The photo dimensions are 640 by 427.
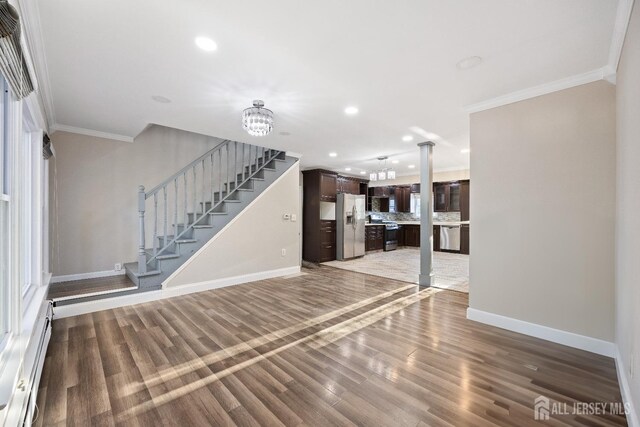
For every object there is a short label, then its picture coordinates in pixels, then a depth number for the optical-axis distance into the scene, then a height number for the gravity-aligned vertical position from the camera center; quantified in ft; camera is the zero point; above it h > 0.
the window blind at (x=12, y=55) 3.48 +2.55
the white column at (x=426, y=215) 14.57 -0.16
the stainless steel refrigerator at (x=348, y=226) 22.81 -1.19
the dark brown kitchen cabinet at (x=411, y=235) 30.19 -2.66
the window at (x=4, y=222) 5.11 -0.18
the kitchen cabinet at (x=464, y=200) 25.94 +1.19
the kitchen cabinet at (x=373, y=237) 26.84 -2.64
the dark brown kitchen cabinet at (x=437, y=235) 27.81 -2.42
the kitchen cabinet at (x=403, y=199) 31.07 +1.57
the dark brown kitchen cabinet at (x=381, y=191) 32.12 +2.56
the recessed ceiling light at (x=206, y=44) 6.27 +4.11
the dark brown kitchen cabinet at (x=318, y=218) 22.11 -0.48
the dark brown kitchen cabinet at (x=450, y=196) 26.28 +1.71
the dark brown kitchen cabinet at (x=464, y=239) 25.63 -2.65
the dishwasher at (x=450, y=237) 26.55 -2.59
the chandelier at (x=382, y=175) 17.39 +2.46
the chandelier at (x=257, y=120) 8.95 +3.12
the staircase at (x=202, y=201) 12.51 +0.65
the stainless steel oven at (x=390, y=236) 28.55 -2.65
